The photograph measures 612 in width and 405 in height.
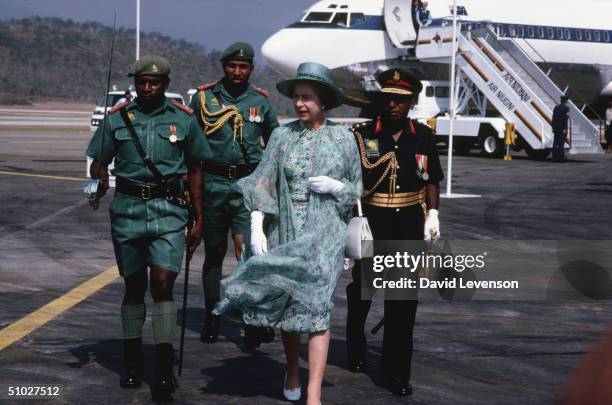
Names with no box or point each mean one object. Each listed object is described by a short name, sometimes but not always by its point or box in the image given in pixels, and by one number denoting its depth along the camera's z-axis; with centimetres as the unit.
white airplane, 7044
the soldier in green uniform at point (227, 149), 1531
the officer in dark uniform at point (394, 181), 1316
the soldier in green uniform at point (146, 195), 1239
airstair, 6500
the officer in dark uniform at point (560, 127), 6139
